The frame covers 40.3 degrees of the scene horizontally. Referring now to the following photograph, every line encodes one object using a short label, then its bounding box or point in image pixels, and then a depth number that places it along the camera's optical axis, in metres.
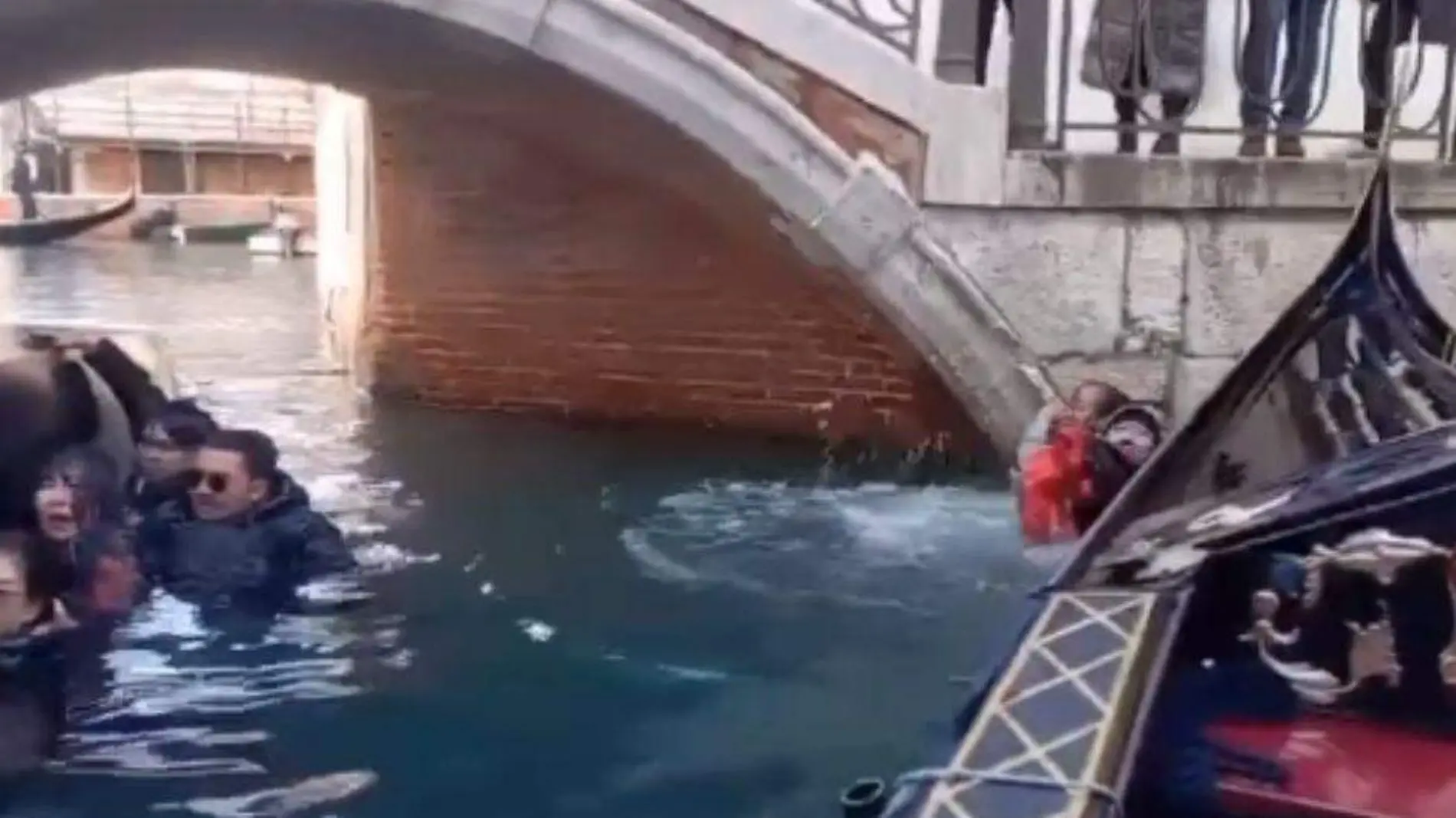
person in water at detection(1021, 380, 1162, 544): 3.69
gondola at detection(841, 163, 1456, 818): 1.64
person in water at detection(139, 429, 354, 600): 3.63
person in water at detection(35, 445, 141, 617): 3.31
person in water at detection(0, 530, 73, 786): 3.00
